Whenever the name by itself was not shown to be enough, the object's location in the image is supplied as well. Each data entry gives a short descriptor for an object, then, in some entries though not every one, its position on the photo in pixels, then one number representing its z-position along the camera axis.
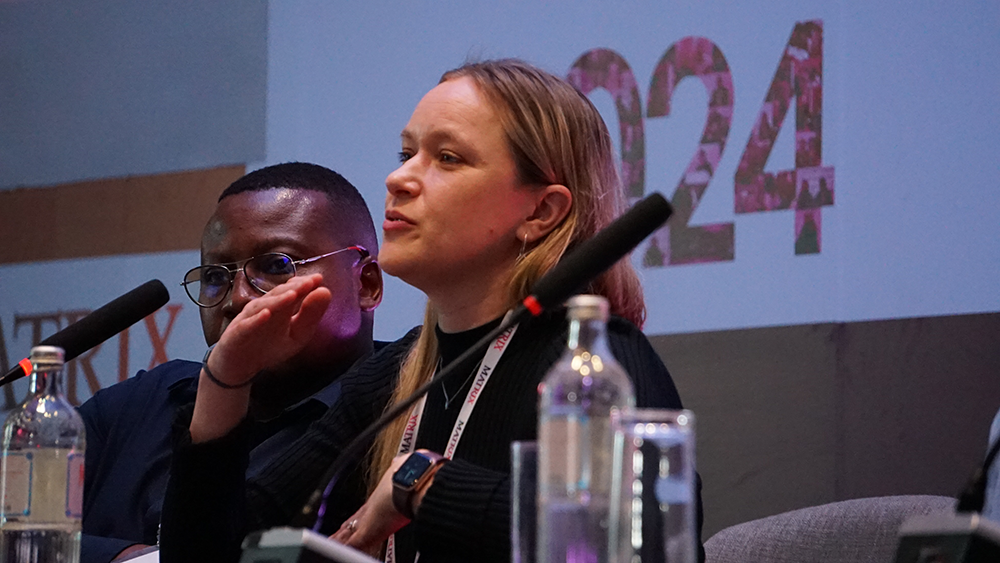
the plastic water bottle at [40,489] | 4.00
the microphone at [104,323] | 4.19
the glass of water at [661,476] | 3.68
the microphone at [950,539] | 3.69
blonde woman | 4.27
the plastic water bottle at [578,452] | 3.72
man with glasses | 4.90
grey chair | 4.50
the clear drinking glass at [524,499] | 3.76
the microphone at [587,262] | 3.90
